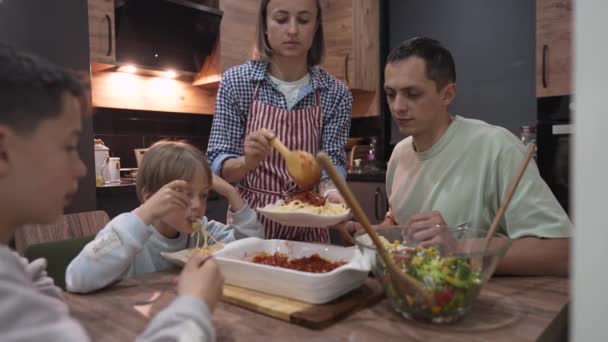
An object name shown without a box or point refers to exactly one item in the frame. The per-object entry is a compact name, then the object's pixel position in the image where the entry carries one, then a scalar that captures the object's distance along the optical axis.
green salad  0.78
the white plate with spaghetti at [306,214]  1.06
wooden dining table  0.77
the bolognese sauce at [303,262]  0.99
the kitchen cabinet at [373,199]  3.16
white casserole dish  0.89
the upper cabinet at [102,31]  2.64
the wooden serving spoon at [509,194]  0.89
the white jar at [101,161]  2.73
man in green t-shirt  1.22
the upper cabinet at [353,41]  3.64
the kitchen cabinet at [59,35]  2.06
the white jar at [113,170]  2.90
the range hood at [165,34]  2.83
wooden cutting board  0.82
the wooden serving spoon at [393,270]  0.77
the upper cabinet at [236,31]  3.25
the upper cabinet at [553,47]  2.66
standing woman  1.62
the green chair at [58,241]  1.45
